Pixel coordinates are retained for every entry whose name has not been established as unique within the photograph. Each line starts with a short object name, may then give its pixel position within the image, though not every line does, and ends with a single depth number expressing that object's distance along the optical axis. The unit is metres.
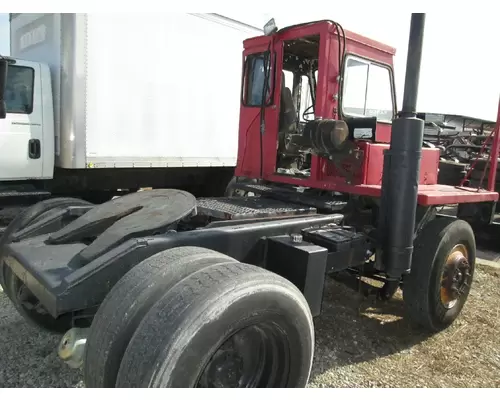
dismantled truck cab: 2.06
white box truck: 6.27
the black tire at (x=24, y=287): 3.31
